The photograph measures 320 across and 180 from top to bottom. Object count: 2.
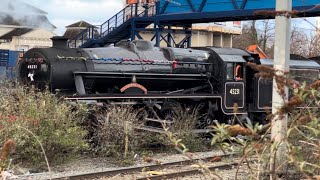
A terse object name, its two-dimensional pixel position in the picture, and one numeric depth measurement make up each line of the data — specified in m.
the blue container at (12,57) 38.23
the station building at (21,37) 60.97
